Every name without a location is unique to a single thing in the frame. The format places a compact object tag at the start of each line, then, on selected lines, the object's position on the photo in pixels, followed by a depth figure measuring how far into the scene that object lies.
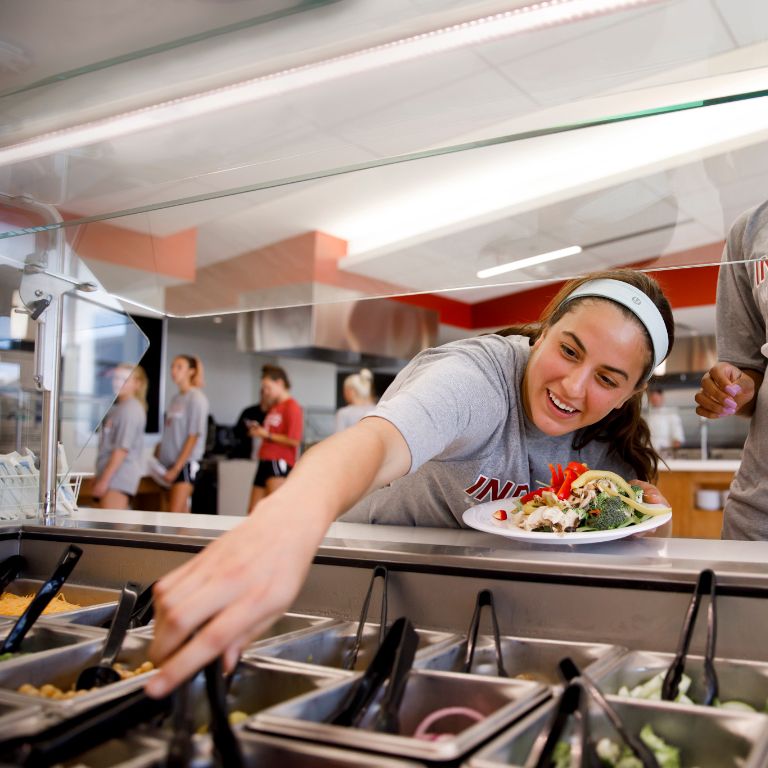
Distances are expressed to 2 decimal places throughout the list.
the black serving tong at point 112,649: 1.00
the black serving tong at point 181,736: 0.68
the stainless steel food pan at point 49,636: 1.13
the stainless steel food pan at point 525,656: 1.03
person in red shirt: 5.89
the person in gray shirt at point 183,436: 5.64
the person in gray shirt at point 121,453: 5.06
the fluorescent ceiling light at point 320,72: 0.91
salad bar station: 0.72
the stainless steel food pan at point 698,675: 0.95
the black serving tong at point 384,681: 0.83
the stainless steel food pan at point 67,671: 0.83
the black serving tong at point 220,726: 0.69
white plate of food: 1.23
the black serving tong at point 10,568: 1.51
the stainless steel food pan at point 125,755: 0.69
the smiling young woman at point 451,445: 0.69
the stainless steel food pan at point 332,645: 1.05
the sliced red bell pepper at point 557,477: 1.45
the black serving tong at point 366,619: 1.11
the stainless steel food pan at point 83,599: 1.25
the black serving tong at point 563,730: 0.71
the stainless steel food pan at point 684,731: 0.76
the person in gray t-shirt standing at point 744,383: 1.65
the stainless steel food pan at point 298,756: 0.68
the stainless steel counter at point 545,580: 1.03
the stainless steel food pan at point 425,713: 0.70
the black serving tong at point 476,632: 1.03
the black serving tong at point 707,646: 0.92
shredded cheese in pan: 1.38
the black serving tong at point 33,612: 1.10
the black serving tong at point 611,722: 0.72
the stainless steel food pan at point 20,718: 0.77
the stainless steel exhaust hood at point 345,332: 7.16
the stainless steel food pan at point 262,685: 0.92
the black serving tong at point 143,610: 1.21
